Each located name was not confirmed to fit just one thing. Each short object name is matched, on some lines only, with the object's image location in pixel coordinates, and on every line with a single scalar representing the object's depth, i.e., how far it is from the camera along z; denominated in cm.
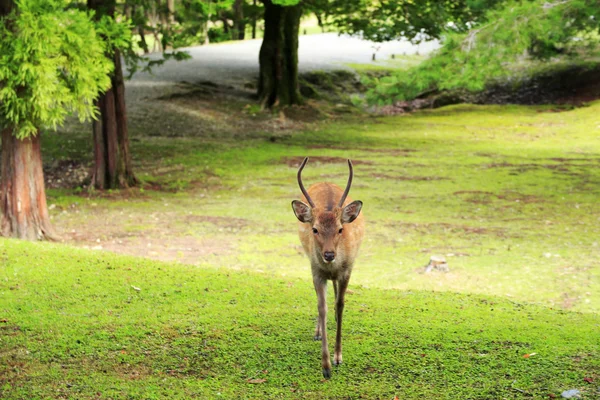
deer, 1034
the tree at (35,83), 1989
